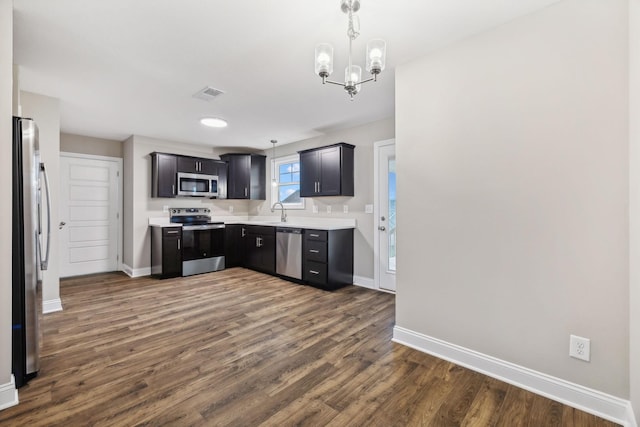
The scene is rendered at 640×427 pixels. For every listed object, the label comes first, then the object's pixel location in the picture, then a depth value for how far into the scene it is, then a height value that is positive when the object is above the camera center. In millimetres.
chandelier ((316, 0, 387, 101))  1557 +842
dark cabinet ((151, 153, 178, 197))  4910 +678
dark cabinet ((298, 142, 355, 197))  4305 +653
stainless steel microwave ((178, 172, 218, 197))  5176 +536
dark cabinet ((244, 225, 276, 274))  4902 -636
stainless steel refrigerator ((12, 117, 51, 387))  1788 -241
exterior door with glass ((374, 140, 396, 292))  4027 -10
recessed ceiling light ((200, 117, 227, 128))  4004 +1312
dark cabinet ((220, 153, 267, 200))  5801 +770
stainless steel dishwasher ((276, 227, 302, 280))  4438 -624
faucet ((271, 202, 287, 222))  5504 -23
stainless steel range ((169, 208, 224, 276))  4855 -499
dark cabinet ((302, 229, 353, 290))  4078 -669
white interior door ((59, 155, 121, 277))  4715 -19
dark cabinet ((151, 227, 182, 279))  4652 -638
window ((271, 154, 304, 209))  5434 +597
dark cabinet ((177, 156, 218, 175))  5173 +904
